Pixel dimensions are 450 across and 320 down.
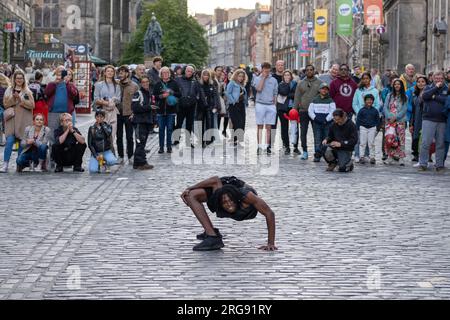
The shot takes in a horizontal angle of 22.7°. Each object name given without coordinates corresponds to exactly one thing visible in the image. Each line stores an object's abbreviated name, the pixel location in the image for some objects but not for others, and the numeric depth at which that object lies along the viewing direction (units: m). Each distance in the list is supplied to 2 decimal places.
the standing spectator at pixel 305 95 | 22.30
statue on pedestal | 65.75
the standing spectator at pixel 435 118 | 19.88
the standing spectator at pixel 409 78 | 23.53
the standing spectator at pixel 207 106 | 26.17
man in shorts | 23.20
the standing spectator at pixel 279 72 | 25.34
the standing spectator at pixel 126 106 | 20.95
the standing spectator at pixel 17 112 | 19.34
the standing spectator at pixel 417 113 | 21.58
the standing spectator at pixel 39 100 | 20.03
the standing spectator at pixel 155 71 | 25.20
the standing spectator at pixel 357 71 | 34.54
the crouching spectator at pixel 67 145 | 18.91
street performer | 10.29
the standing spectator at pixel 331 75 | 22.47
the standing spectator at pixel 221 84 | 29.22
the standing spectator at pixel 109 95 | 20.59
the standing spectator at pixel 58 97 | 20.27
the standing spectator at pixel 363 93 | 21.53
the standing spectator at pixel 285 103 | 23.55
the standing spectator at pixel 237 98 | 25.55
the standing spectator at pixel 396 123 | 21.69
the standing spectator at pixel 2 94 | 22.88
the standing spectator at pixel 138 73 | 24.21
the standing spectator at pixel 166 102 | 23.50
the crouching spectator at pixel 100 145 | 19.02
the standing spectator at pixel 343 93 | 21.86
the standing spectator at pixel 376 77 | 33.61
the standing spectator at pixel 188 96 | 24.67
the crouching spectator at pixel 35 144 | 18.89
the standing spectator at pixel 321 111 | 21.50
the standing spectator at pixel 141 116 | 20.32
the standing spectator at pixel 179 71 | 25.71
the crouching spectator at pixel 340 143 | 19.52
